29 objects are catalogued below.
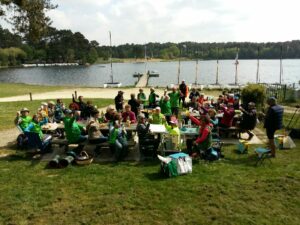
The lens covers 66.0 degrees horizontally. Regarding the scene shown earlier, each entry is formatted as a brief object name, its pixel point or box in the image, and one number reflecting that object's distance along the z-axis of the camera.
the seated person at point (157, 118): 8.53
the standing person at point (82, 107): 10.17
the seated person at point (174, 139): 7.49
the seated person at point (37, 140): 7.70
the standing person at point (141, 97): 12.37
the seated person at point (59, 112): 10.26
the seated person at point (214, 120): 8.66
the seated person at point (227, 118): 9.02
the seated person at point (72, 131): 7.58
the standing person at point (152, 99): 12.19
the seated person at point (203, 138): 7.06
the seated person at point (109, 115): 8.58
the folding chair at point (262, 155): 7.05
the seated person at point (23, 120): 8.31
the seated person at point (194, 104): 11.28
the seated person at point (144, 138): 7.44
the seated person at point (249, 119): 8.87
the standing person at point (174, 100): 11.32
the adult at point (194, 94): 13.56
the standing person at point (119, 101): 11.46
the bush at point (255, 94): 13.10
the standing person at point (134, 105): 11.10
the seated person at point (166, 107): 10.47
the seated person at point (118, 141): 7.37
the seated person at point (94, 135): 7.61
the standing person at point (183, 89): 14.28
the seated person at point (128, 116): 9.06
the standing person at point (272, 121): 7.26
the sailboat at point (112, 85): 32.64
